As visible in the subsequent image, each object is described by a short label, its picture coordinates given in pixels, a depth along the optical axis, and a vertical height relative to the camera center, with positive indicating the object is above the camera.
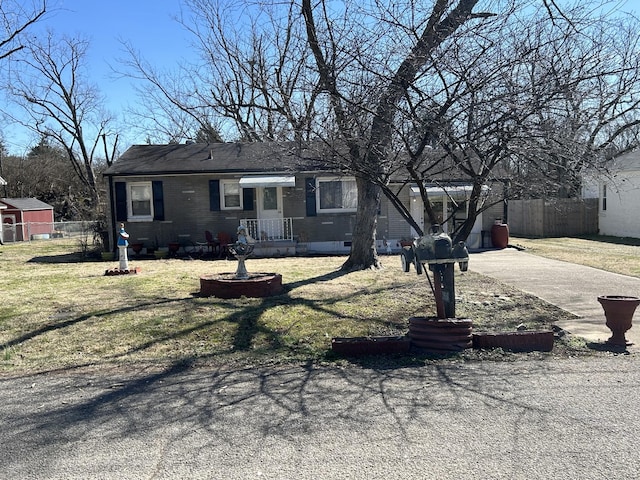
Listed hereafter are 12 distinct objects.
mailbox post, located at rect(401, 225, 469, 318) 5.64 -0.44
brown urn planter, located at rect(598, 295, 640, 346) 5.72 -1.12
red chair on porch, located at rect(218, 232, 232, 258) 16.34 -0.54
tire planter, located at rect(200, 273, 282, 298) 8.82 -1.06
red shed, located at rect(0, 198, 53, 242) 27.53 +0.66
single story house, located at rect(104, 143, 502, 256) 17.03 +0.55
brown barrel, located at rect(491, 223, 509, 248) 17.69 -0.61
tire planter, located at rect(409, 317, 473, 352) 5.55 -1.22
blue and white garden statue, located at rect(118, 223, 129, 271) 11.99 -0.51
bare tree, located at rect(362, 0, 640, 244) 5.89 +1.23
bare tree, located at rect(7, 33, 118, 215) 34.99 +6.99
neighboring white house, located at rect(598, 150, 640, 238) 22.06 +0.30
